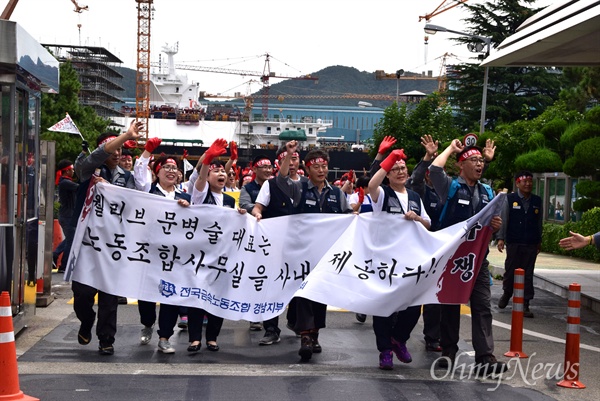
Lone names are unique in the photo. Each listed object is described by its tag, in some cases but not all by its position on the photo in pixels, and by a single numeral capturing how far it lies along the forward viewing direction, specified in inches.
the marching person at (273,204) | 394.0
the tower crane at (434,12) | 5003.4
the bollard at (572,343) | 326.3
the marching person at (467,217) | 347.3
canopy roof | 519.2
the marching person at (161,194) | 370.0
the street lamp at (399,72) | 2861.7
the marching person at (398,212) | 351.3
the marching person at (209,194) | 370.0
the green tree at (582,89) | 1108.1
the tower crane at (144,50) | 5364.2
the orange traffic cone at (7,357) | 260.5
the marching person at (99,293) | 355.9
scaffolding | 5841.5
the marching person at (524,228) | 514.0
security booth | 369.1
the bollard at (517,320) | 370.3
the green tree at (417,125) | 1840.6
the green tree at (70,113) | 2206.0
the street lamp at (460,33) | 1315.2
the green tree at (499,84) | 2059.5
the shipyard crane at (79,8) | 6480.3
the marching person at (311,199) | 362.3
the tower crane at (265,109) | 6947.3
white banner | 357.7
